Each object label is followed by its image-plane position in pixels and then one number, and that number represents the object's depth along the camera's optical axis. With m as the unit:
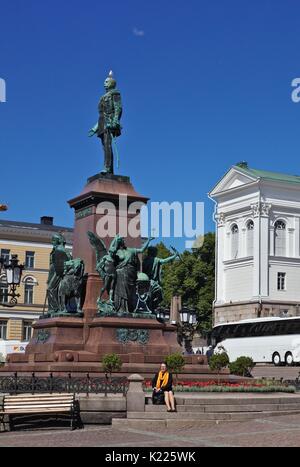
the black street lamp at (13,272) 23.73
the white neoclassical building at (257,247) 88.94
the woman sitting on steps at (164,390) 20.27
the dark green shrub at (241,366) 31.08
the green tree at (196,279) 88.31
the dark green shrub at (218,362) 28.56
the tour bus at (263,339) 57.22
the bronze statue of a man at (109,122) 30.89
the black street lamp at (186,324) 42.44
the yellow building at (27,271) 82.31
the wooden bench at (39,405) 19.16
